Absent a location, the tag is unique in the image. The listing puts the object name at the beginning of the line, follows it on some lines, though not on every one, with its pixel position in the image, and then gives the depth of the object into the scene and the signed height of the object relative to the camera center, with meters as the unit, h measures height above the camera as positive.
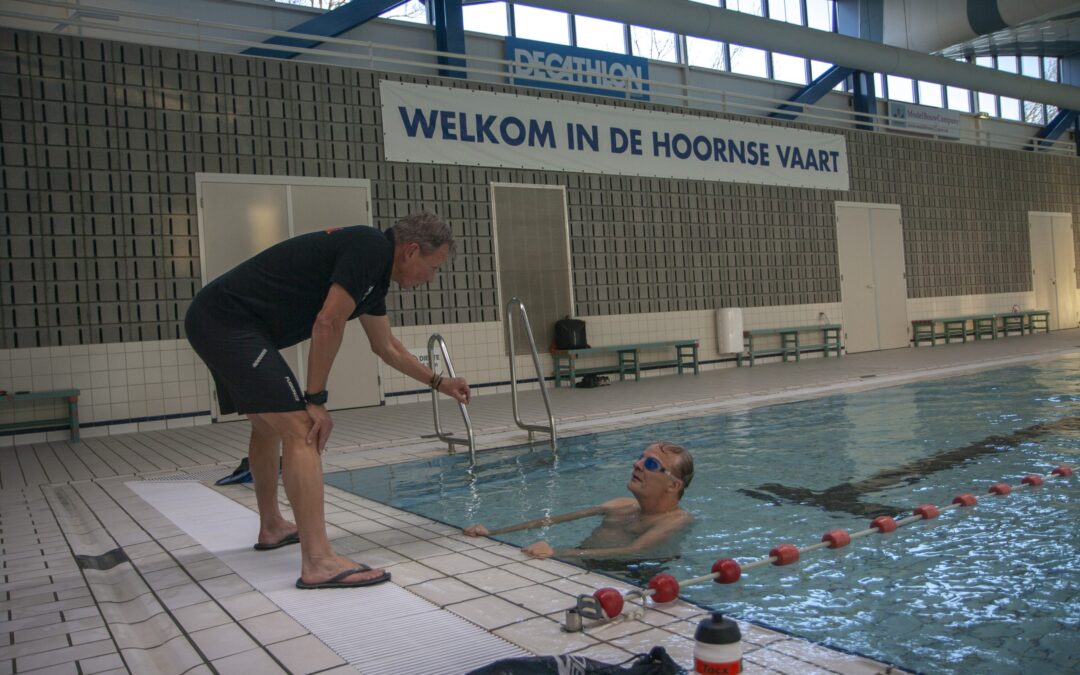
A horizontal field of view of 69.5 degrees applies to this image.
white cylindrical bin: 12.09 -0.05
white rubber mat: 1.82 -0.74
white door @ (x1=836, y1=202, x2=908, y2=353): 14.20 +0.76
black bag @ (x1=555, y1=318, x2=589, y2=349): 10.31 +0.03
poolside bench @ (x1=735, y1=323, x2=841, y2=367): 12.52 -0.37
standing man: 2.40 +0.11
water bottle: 1.24 -0.52
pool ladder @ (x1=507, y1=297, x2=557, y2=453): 5.16 -0.32
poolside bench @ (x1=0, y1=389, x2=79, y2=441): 7.06 -0.38
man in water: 3.00 -0.71
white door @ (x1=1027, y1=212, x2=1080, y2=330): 17.64 +0.92
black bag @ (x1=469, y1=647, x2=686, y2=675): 1.50 -0.64
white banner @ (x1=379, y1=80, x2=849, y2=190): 9.59 +2.78
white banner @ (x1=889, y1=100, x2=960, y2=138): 16.41 +4.27
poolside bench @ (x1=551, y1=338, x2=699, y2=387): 10.42 -0.39
